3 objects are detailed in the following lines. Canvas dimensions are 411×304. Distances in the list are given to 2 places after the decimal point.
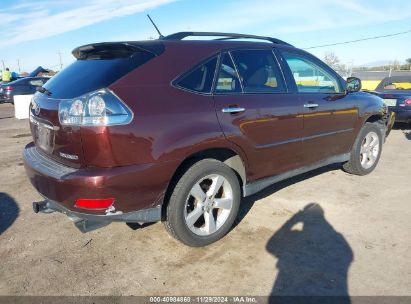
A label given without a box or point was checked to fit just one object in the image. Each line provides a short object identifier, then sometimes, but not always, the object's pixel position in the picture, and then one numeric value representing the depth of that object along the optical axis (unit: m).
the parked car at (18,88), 17.00
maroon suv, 2.70
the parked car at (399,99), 8.59
